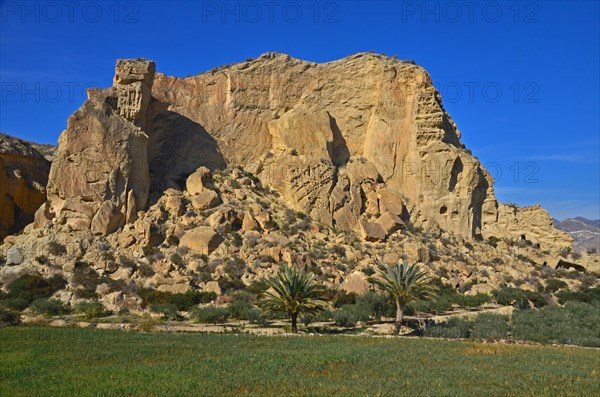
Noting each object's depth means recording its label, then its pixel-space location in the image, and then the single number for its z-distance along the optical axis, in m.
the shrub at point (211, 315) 26.66
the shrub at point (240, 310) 27.50
